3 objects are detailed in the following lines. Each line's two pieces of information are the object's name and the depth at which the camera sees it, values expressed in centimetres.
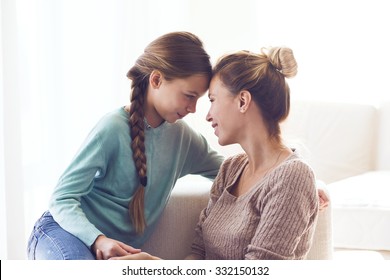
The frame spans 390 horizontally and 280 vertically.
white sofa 344
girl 209
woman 192
